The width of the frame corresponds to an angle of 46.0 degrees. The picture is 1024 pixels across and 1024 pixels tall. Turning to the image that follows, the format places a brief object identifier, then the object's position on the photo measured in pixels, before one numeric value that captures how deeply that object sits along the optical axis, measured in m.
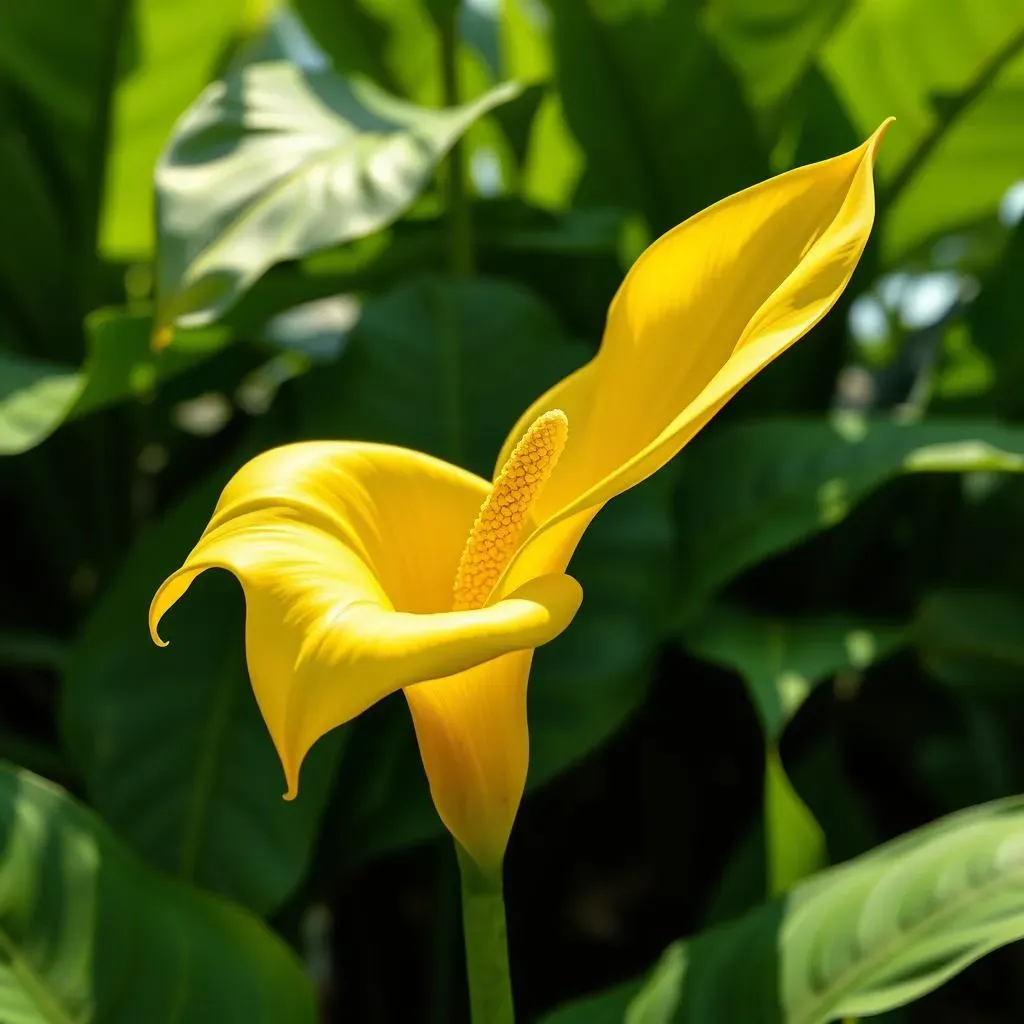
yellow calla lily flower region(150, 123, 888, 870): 0.25
